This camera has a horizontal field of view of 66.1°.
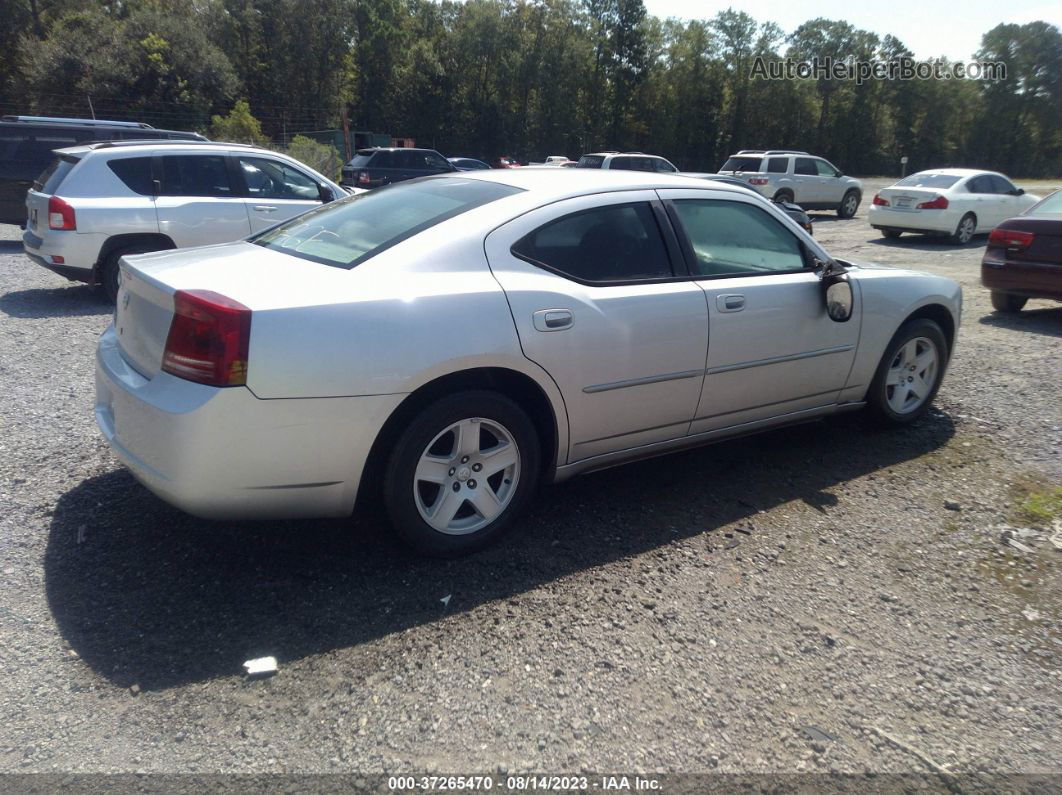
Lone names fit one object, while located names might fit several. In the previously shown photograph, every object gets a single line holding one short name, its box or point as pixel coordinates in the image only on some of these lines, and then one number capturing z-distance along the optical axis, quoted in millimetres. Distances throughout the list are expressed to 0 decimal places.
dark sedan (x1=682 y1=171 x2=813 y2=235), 16078
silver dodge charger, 3072
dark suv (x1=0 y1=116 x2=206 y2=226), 12141
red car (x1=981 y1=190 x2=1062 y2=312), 8648
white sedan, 16219
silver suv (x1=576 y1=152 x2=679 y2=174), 20656
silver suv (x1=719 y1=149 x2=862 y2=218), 23062
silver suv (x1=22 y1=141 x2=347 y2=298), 8289
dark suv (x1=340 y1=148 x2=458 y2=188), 22844
